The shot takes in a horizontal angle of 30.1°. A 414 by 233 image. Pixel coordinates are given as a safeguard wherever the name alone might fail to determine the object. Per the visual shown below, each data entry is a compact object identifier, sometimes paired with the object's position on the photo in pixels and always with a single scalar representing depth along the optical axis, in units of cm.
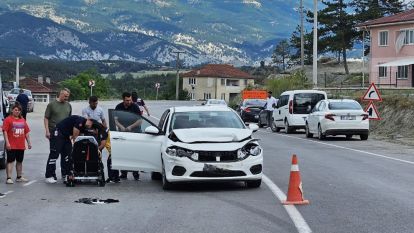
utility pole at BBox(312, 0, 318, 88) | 5019
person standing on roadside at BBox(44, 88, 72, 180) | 1530
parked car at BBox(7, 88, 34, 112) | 5101
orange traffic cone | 1153
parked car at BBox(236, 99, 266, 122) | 4300
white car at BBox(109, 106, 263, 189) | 1295
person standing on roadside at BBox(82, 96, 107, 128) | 1520
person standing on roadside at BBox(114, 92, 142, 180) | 1438
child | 1477
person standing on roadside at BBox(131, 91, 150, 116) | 1904
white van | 3219
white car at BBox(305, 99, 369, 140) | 2719
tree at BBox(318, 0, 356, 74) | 8100
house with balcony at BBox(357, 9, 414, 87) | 5738
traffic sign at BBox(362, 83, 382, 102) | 2984
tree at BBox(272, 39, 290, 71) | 16188
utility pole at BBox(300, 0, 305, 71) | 7293
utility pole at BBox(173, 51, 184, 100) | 12988
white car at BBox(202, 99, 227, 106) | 4972
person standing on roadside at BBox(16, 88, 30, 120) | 2611
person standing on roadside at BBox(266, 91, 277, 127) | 3678
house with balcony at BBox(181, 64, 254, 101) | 15162
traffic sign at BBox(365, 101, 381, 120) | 2931
